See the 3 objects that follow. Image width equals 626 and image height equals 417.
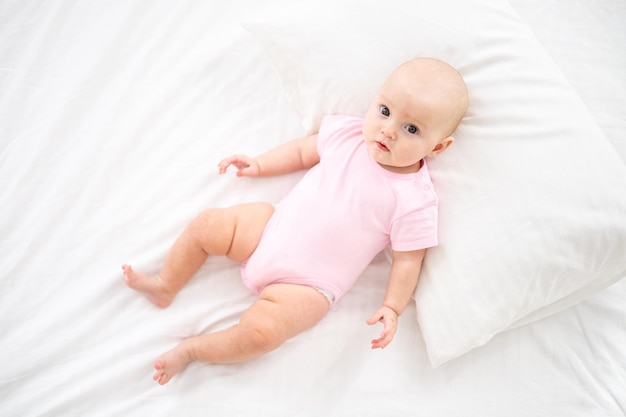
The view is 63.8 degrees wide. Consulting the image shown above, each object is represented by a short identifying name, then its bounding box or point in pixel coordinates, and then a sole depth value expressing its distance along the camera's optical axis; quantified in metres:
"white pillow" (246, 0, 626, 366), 1.04
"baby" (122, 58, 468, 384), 1.09
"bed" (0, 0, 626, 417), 1.07
